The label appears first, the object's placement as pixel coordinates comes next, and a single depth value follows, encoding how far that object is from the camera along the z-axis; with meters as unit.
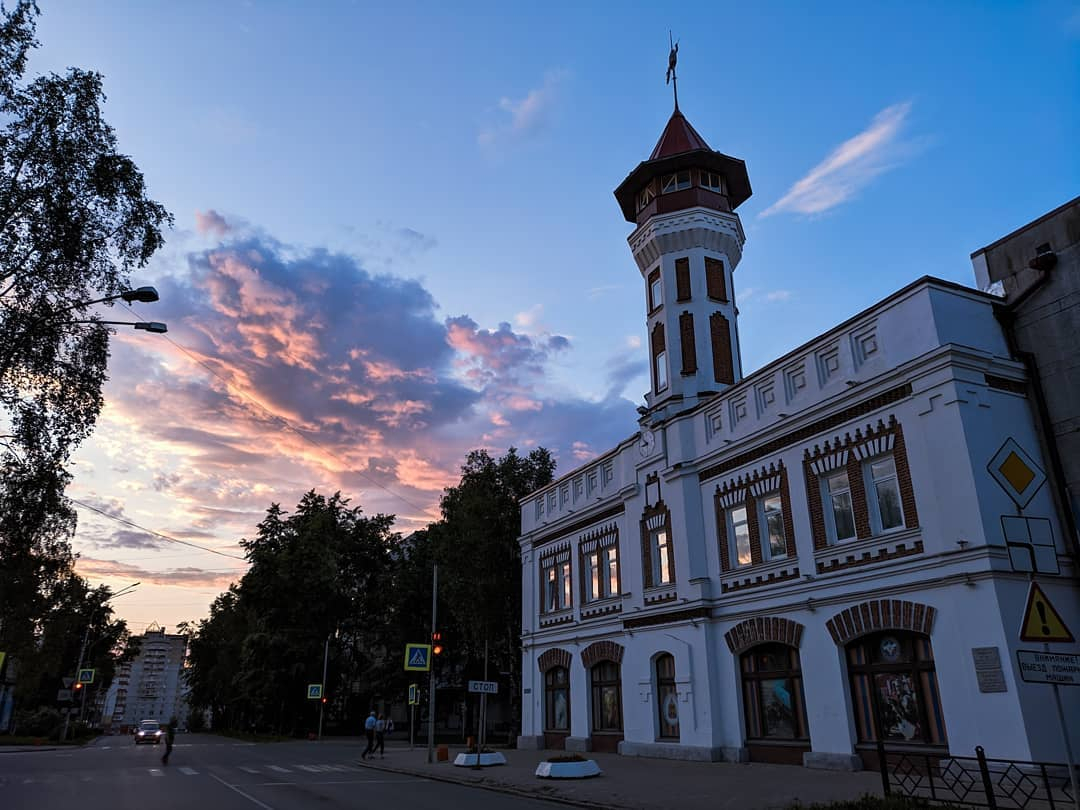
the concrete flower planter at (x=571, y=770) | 17.64
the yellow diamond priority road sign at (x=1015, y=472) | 9.64
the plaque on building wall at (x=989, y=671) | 14.09
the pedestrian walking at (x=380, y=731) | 28.33
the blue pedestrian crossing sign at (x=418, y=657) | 24.50
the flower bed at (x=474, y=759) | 22.06
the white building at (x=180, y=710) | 193.34
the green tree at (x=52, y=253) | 15.17
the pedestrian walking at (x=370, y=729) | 28.14
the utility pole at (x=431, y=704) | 24.42
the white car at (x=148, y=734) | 48.81
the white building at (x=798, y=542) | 15.13
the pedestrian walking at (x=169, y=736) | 25.50
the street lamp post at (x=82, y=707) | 50.40
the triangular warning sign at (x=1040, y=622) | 8.58
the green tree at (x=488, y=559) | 37.09
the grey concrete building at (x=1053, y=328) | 16.33
